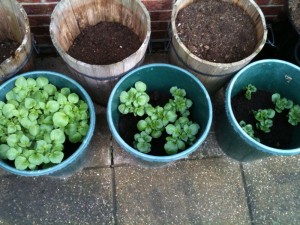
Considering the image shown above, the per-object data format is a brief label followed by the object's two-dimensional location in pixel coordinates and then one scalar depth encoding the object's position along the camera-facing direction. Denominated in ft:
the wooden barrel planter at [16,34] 7.07
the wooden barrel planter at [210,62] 7.03
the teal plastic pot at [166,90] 6.84
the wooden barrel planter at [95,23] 6.89
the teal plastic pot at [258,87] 7.19
